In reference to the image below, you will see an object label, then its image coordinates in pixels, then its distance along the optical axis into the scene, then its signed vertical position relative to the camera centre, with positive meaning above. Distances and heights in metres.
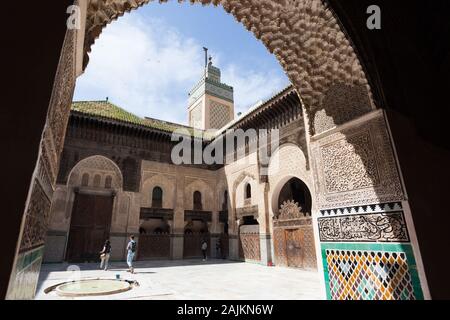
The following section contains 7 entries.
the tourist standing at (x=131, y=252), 7.21 -0.29
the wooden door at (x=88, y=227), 9.69 +0.57
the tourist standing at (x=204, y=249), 11.31 -0.40
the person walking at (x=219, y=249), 11.92 -0.43
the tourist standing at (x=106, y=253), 7.72 -0.32
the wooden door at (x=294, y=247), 8.09 -0.30
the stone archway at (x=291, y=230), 7.88 +0.25
